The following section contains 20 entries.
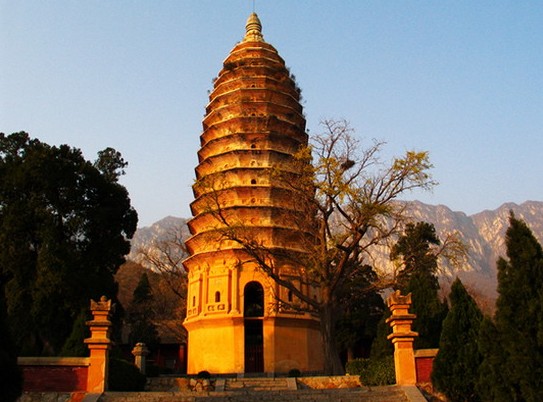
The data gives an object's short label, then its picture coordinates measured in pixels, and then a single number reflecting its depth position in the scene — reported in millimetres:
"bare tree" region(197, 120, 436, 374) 18906
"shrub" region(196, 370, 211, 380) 20750
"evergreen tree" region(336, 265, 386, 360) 32562
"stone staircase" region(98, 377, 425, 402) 14234
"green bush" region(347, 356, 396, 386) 16203
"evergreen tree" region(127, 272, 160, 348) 34812
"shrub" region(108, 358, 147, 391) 16328
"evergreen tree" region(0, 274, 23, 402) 10781
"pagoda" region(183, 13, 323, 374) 22375
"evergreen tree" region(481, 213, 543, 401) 9742
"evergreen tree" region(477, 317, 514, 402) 10195
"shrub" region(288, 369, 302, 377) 21250
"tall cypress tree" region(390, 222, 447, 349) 18438
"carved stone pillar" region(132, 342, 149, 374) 21219
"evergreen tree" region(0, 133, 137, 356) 22688
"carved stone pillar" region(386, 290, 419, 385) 15164
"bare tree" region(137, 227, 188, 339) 35062
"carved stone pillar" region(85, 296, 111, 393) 15078
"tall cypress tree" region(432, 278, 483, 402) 13219
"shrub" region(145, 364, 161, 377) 22391
